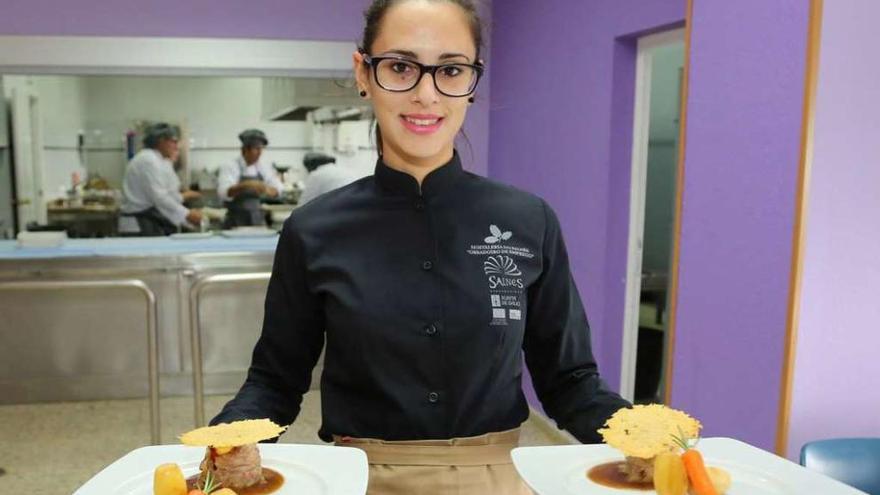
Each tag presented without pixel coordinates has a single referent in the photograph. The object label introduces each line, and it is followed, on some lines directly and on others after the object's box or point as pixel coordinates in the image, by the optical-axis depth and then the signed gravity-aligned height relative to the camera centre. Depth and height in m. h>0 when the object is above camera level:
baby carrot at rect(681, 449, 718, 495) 0.93 -0.36
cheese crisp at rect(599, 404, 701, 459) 0.96 -0.33
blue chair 1.70 -0.62
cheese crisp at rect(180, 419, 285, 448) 0.97 -0.34
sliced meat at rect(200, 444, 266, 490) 0.97 -0.37
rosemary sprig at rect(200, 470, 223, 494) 0.94 -0.39
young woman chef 1.17 -0.20
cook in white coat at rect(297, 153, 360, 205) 5.50 -0.01
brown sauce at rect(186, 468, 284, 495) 0.97 -0.40
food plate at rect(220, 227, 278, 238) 5.13 -0.39
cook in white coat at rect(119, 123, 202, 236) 5.66 -0.15
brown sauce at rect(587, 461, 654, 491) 0.97 -0.39
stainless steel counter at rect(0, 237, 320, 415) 4.53 -0.91
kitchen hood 5.52 +0.61
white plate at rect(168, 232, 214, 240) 5.06 -0.41
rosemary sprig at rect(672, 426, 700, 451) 0.99 -0.34
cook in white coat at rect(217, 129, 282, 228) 6.30 -0.07
